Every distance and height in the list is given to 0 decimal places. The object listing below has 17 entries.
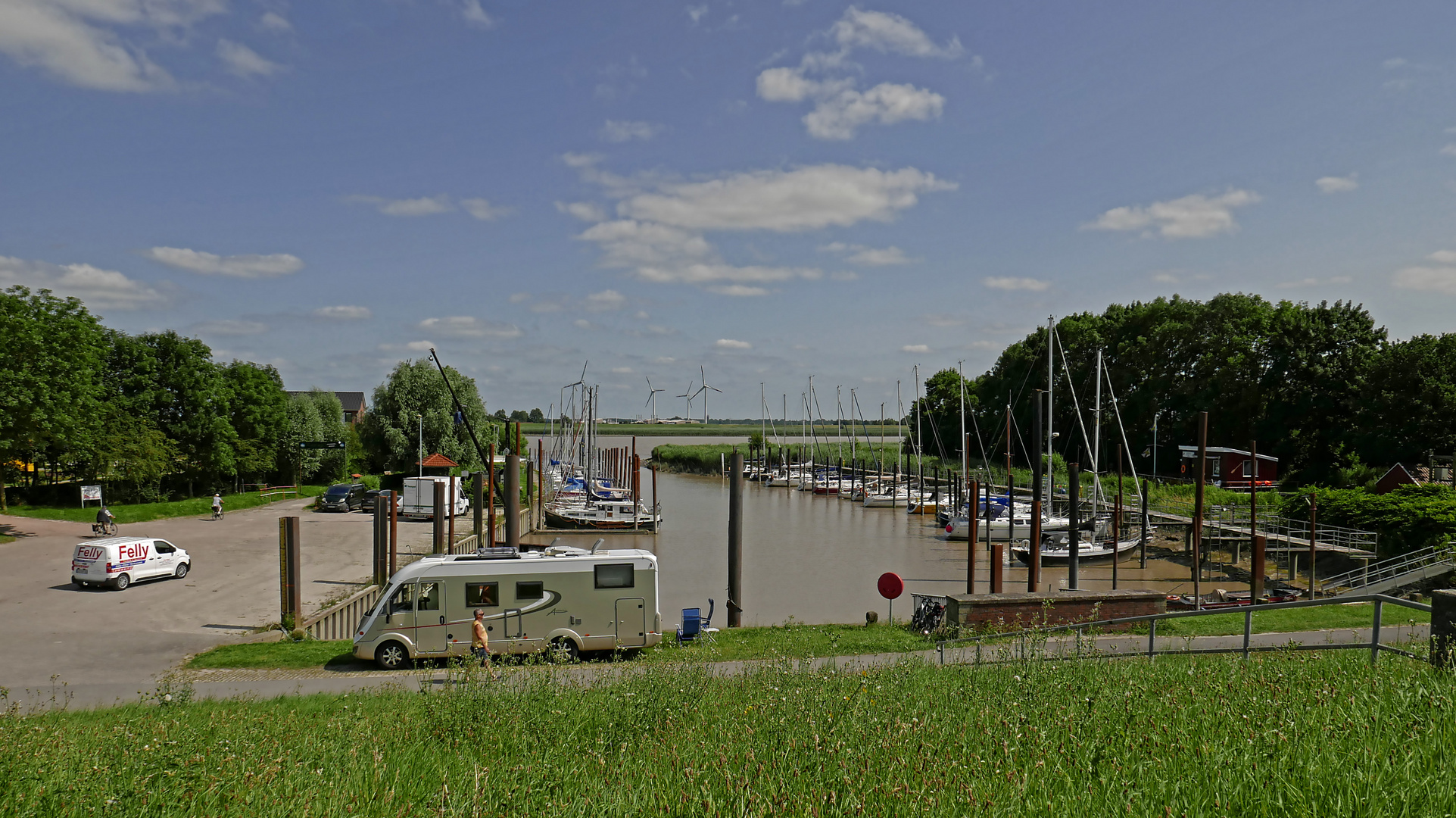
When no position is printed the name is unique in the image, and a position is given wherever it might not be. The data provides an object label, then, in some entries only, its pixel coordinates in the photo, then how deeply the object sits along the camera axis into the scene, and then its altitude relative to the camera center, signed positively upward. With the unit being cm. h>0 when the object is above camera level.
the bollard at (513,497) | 2936 -261
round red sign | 2078 -405
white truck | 5438 -498
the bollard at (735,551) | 2433 -381
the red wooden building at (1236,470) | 6175 -315
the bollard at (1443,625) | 673 -161
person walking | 1619 -427
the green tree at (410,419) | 7469 +46
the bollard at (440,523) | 3397 -415
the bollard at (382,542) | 2888 -418
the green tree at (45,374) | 3684 +226
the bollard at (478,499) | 3506 -332
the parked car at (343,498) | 5491 -501
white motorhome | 1809 -407
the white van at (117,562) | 2631 -455
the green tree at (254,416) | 6241 +57
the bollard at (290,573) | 2145 -392
